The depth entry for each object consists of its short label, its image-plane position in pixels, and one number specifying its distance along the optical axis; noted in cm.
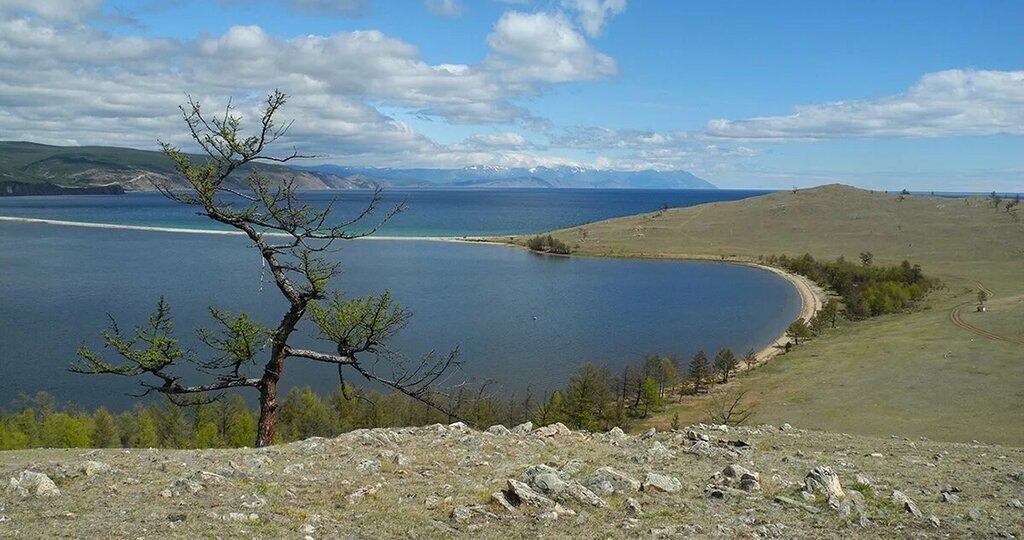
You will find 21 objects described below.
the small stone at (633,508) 936
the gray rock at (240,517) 847
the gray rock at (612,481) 1007
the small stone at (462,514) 893
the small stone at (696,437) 1413
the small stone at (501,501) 923
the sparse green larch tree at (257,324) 1272
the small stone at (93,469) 1000
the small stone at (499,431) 1453
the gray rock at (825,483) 1006
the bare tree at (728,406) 4228
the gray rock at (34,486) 888
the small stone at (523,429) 1488
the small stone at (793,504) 958
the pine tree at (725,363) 5488
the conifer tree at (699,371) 5306
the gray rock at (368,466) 1105
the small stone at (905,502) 948
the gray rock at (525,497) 935
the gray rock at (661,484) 1032
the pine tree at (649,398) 4703
